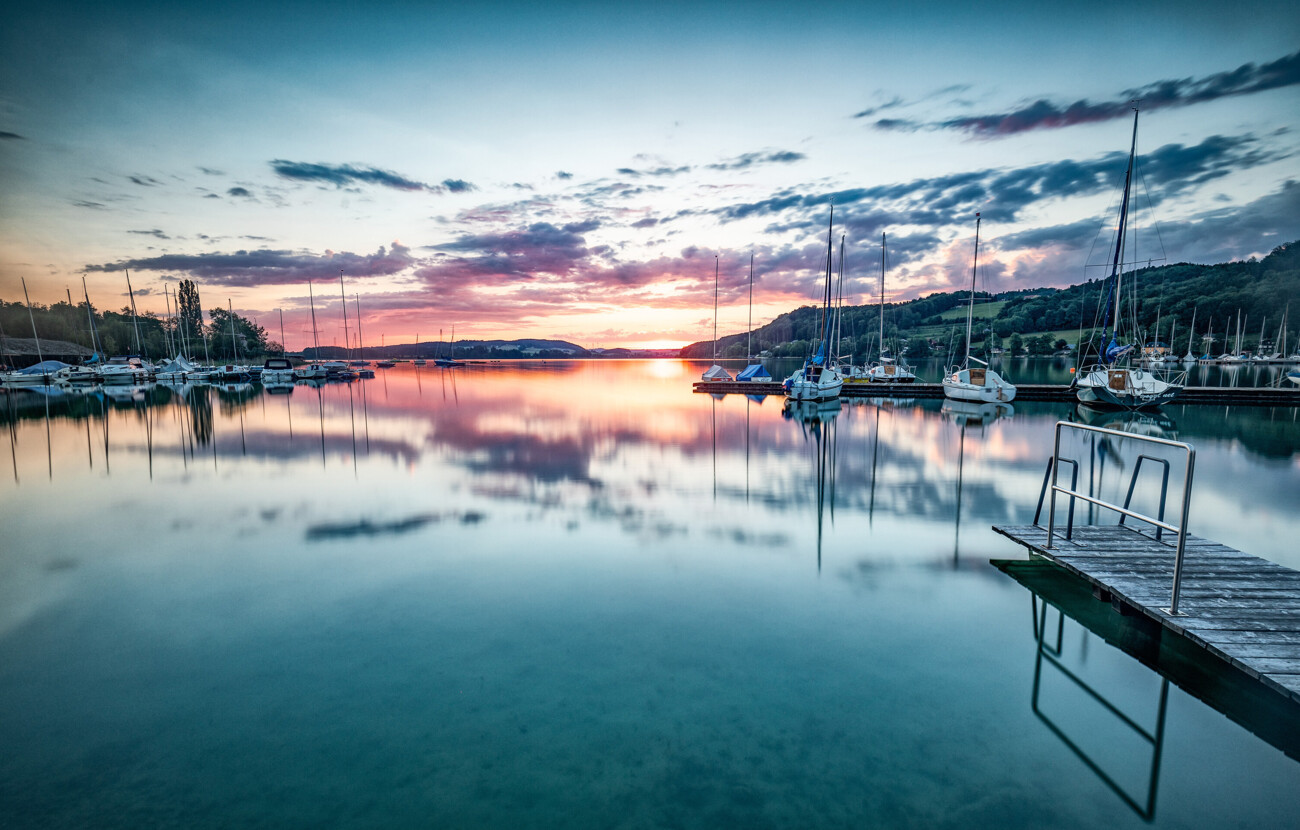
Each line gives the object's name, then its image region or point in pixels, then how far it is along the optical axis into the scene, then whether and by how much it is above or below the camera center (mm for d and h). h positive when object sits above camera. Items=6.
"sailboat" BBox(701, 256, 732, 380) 53791 -1992
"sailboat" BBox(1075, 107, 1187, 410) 28391 -1670
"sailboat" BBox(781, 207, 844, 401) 35625 -1822
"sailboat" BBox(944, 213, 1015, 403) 34781 -2261
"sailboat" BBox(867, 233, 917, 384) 47072 -1878
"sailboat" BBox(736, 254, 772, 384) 49531 -1927
